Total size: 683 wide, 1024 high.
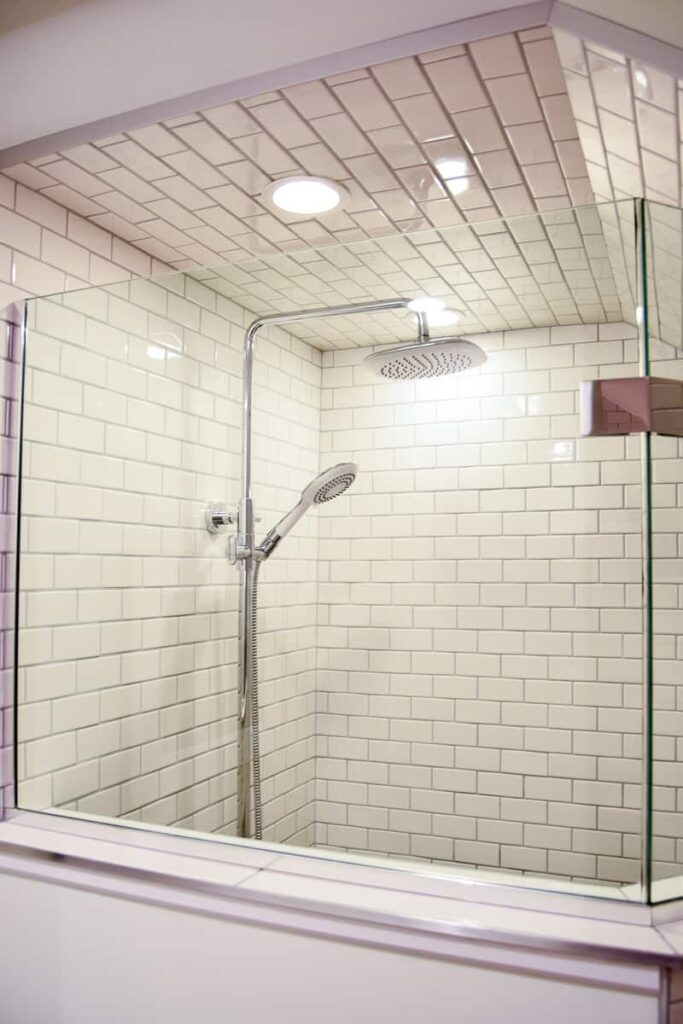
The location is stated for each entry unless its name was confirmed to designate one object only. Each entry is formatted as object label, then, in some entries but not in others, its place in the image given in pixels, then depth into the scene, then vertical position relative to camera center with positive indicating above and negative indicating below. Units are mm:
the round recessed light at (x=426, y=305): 1618 +493
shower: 1732 -17
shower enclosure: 1600 -47
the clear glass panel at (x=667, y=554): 1183 -10
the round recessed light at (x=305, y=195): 1645 +748
